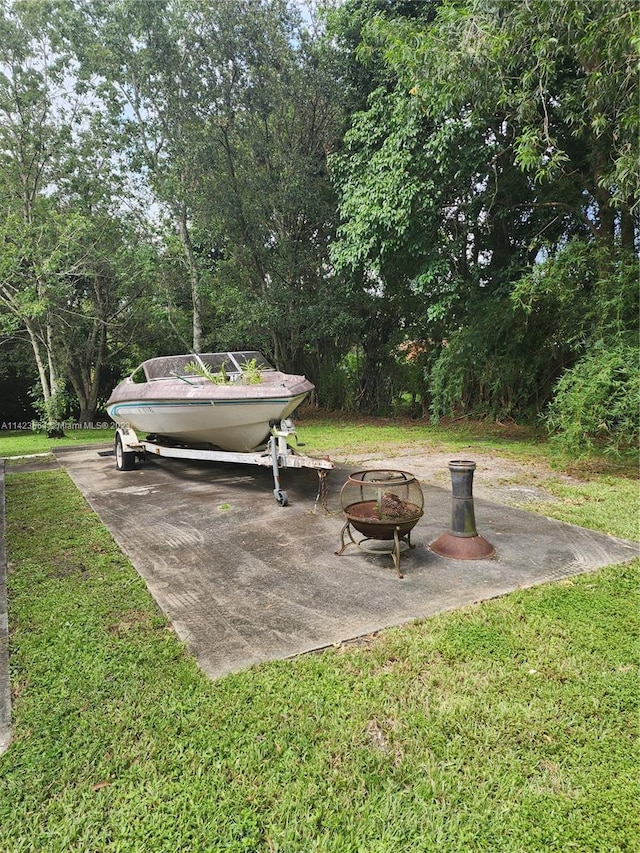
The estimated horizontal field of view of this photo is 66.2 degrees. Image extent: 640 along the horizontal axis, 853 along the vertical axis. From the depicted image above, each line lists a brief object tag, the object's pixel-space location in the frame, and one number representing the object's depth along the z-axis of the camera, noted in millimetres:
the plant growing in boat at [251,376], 5066
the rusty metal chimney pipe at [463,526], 3176
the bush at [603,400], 5176
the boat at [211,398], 4797
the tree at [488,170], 5250
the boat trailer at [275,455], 4234
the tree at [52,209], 10672
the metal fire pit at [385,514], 3021
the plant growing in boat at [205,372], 5199
